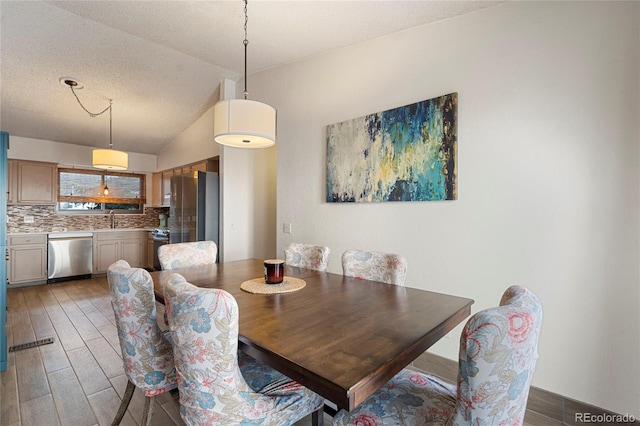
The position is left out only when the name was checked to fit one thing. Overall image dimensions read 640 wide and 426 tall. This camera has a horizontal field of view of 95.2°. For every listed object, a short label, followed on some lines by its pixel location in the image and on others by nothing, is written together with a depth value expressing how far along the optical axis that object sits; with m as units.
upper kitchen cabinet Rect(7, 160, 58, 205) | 4.68
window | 5.54
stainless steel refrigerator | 4.12
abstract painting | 2.23
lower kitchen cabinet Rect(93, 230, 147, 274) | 5.45
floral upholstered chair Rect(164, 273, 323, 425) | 0.94
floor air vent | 2.63
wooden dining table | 0.84
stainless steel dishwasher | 4.95
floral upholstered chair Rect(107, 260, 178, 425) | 1.32
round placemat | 1.61
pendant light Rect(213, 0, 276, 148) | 1.83
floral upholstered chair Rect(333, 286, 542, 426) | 0.72
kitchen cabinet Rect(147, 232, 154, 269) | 5.89
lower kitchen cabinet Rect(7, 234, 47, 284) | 4.61
